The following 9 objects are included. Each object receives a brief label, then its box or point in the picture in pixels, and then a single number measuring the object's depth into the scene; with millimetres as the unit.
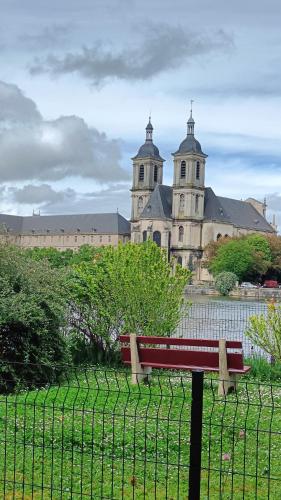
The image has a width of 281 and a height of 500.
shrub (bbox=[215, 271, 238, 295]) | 82188
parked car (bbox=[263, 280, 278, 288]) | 95100
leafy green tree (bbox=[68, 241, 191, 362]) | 16094
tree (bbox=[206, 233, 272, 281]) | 96750
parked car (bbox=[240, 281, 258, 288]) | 94525
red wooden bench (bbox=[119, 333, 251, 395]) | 10711
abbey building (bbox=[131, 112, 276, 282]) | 124562
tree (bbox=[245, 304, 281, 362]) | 14344
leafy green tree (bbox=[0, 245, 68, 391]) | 11742
